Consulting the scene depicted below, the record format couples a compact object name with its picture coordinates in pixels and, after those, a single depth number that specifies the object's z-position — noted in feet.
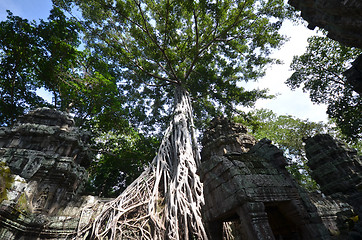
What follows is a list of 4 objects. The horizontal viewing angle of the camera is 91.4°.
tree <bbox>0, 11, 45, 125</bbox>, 21.50
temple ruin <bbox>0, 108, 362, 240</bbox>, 7.02
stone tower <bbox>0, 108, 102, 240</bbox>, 11.48
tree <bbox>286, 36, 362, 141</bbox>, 21.83
